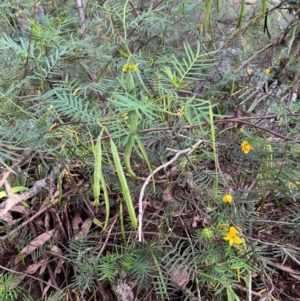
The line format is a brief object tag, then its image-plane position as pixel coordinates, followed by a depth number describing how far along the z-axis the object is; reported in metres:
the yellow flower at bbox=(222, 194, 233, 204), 0.68
